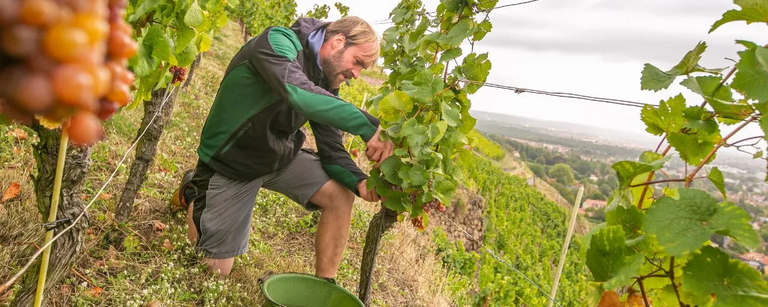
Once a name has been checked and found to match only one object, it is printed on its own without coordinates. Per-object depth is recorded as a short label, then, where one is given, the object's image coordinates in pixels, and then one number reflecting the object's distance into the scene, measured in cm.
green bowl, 244
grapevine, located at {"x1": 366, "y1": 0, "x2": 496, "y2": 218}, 209
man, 259
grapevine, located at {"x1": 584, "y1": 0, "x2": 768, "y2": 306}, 84
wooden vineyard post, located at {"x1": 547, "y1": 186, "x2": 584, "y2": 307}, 277
